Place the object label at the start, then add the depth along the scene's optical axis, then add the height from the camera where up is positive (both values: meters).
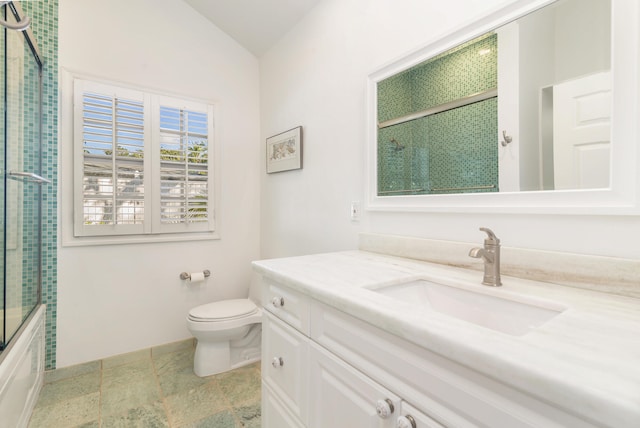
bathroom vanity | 0.45 -0.27
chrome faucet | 0.93 -0.15
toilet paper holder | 2.36 -0.49
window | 2.05 +0.36
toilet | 1.97 -0.83
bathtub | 1.25 -0.77
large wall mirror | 0.86 +0.35
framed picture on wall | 2.18 +0.48
